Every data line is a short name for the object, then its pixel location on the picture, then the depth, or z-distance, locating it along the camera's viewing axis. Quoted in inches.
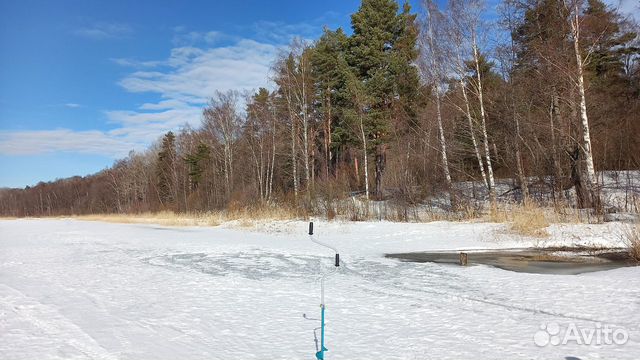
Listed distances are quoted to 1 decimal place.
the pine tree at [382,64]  1045.8
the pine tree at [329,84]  1250.1
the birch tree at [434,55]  885.2
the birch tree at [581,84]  634.8
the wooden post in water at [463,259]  373.4
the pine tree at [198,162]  2211.0
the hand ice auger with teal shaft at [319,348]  159.2
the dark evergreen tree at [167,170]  2559.1
